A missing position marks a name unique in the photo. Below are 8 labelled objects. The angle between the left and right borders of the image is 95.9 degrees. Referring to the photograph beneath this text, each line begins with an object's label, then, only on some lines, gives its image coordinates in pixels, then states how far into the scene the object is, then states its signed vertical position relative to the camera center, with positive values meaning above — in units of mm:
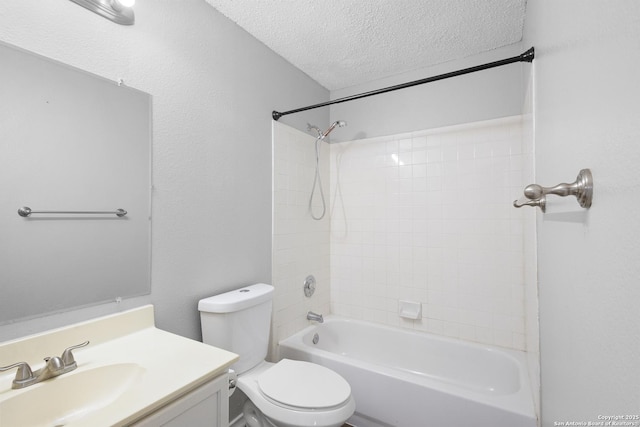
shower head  2164 +699
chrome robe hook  488 +49
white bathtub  1397 -964
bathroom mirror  931 +116
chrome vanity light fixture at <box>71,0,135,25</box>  1118 +836
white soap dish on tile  2215 -724
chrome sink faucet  832 -460
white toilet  1260 -820
